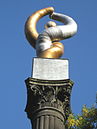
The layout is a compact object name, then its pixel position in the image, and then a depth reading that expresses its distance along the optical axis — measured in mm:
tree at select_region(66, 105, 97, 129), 18953
